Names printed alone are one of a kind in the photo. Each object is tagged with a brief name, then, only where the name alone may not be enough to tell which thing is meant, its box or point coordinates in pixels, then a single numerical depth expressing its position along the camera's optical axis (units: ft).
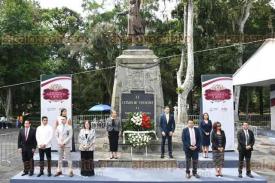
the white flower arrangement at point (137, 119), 35.73
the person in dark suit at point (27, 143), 28.54
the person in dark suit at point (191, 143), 27.86
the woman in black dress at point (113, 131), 33.29
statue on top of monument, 40.23
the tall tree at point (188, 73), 69.25
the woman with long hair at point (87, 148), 28.40
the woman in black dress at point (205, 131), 35.11
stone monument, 38.05
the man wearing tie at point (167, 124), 33.49
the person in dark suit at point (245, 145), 28.58
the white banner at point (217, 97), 38.15
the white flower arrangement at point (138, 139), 35.33
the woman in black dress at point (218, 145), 28.46
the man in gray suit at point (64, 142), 28.64
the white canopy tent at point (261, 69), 56.80
